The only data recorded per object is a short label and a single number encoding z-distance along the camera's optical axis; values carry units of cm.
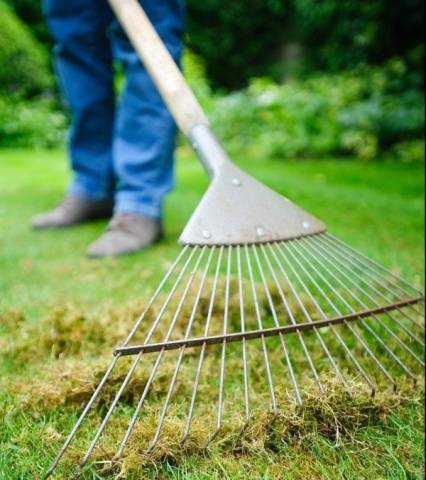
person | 206
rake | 93
